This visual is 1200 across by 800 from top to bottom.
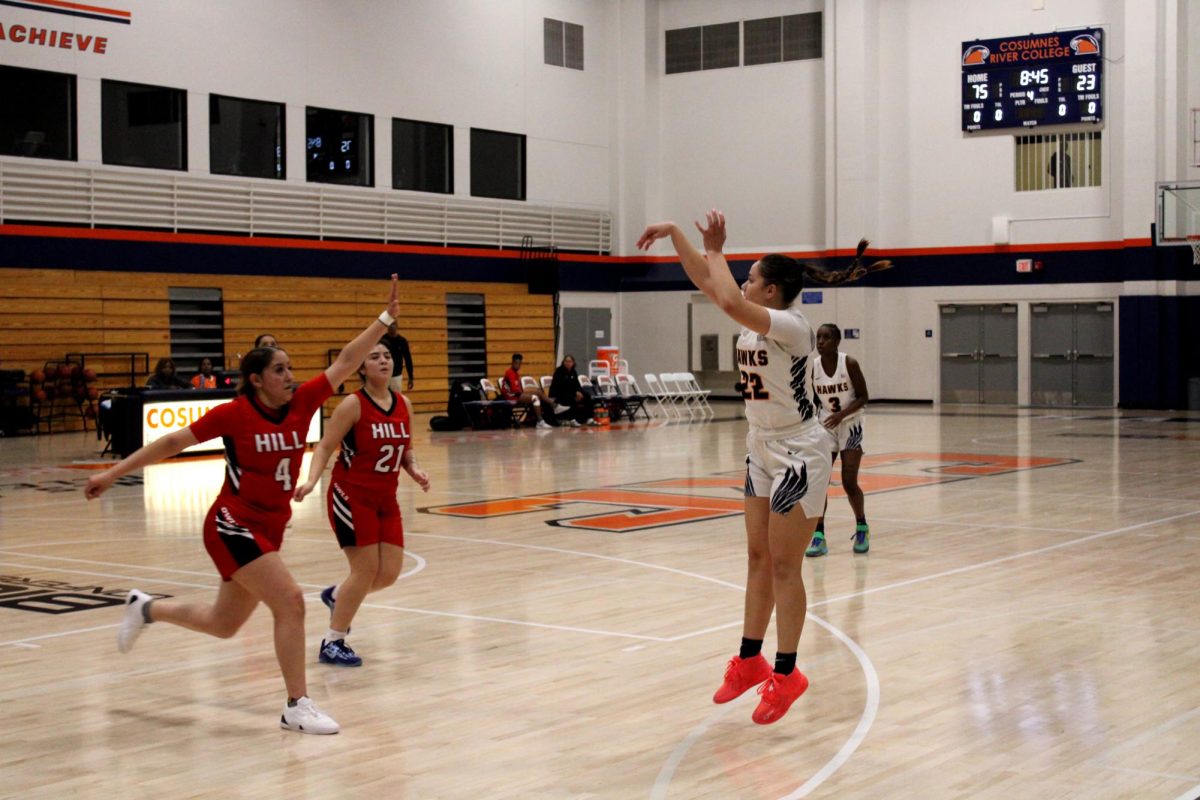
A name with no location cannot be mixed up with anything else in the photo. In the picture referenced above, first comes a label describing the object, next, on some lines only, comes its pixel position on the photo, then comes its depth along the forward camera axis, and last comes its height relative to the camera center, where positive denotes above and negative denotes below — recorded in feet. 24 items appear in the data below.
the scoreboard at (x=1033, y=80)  104.17 +21.79
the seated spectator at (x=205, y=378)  70.44 -0.30
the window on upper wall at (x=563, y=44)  115.44 +27.06
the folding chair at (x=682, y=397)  102.47 -2.19
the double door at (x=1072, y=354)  106.52 +1.06
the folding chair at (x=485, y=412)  87.04 -2.56
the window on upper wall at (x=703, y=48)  120.16 +27.73
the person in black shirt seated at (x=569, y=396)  89.66 -1.63
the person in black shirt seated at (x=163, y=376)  70.13 -0.19
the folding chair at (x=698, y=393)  103.74 -1.72
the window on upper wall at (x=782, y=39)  116.37 +27.59
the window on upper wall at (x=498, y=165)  109.70 +16.29
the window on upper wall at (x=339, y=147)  98.07 +15.87
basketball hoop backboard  93.71 +10.44
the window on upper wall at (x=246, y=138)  92.22 +15.57
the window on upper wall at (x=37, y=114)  81.10 +15.14
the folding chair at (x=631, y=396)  96.12 -1.75
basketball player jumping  20.04 -1.22
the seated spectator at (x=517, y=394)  88.43 -1.47
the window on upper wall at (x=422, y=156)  103.96 +16.07
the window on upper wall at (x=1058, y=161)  105.19 +15.64
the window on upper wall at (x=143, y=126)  86.17 +15.41
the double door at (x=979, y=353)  110.42 +1.22
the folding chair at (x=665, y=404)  99.92 -2.66
